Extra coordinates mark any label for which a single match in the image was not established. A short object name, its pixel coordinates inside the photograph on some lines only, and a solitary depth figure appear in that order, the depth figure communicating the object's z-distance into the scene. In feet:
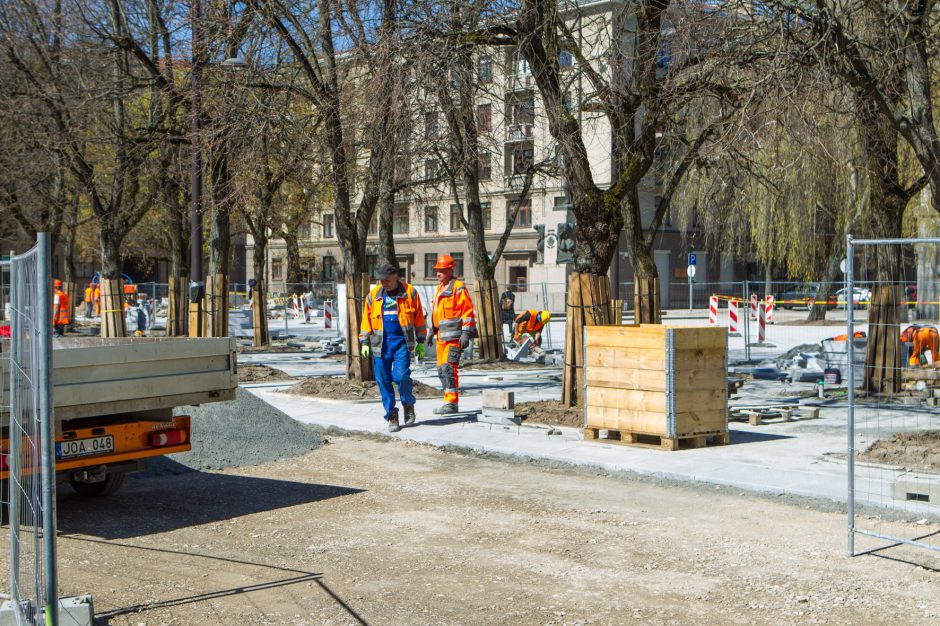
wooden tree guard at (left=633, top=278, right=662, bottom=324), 54.34
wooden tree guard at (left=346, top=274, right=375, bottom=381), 51.21
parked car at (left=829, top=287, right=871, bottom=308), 81.51
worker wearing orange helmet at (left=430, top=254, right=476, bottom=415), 41.27
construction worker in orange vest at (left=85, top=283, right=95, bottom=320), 141.53
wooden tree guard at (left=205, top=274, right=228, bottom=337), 59.91
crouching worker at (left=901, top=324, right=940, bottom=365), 53.88
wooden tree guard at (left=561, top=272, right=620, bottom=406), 41.60
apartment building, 174.91
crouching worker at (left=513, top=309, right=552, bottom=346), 73.51
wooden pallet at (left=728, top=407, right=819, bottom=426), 41.04
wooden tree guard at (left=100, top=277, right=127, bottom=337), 75.77
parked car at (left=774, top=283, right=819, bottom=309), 97.51
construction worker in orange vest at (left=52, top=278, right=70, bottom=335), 87.04
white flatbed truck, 23.54
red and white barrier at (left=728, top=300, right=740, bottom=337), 79.30
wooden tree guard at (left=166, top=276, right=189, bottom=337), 81.51
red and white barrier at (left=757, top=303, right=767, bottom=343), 80.74
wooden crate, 34.27
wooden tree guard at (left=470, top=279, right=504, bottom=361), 67.36
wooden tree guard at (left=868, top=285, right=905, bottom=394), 45.11
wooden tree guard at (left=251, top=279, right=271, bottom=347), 82.02
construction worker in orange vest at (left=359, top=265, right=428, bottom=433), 39.42
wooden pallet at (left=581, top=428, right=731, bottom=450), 34.50
